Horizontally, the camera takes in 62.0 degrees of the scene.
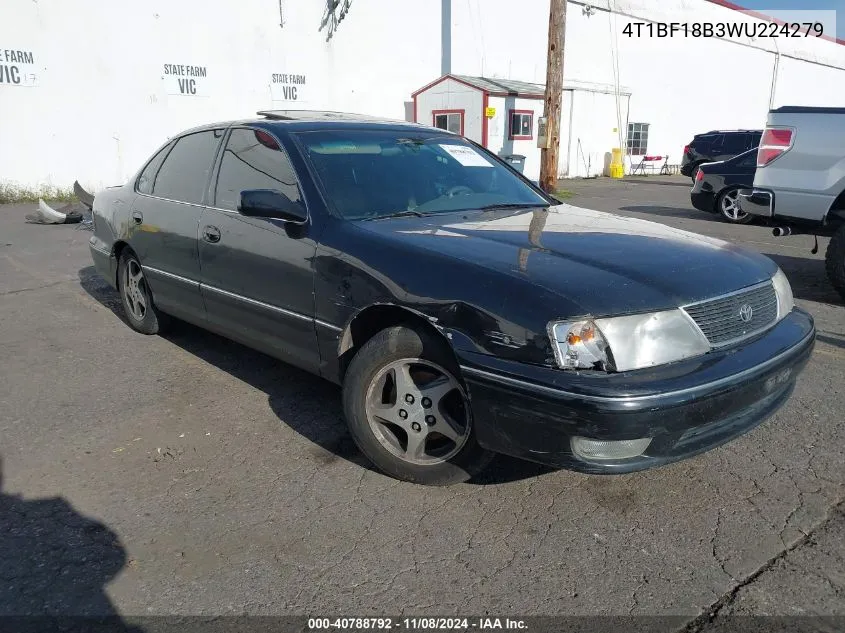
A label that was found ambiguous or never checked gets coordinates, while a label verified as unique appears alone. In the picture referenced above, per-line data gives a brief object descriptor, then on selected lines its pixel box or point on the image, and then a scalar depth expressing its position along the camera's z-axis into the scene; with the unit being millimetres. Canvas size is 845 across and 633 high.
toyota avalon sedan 2557
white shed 19047
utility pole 15633
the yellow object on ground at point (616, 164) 25078
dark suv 18656
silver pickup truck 6137
